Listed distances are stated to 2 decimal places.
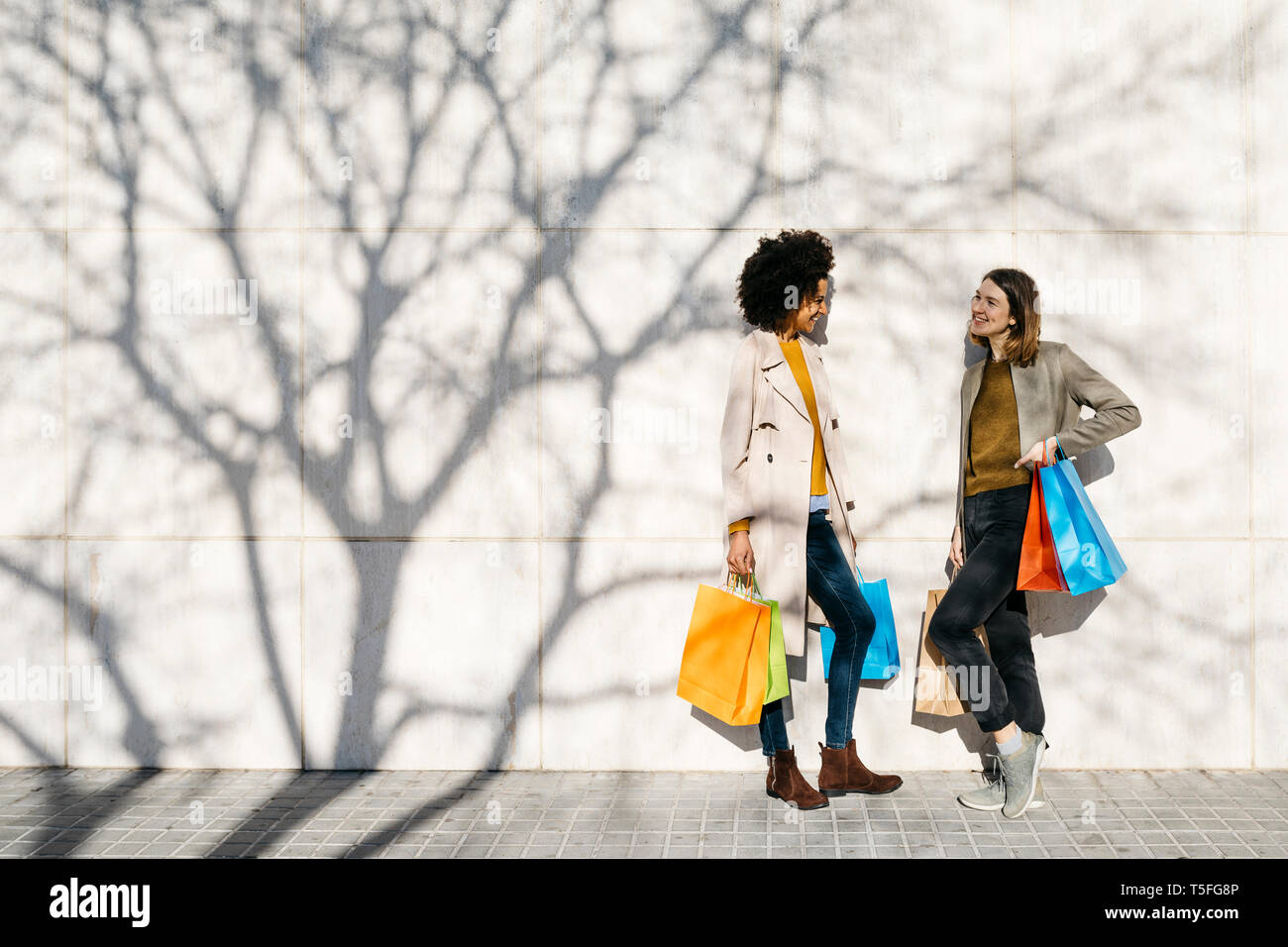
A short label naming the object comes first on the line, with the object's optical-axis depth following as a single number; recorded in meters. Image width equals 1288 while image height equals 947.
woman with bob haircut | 4.53
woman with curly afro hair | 4.71
